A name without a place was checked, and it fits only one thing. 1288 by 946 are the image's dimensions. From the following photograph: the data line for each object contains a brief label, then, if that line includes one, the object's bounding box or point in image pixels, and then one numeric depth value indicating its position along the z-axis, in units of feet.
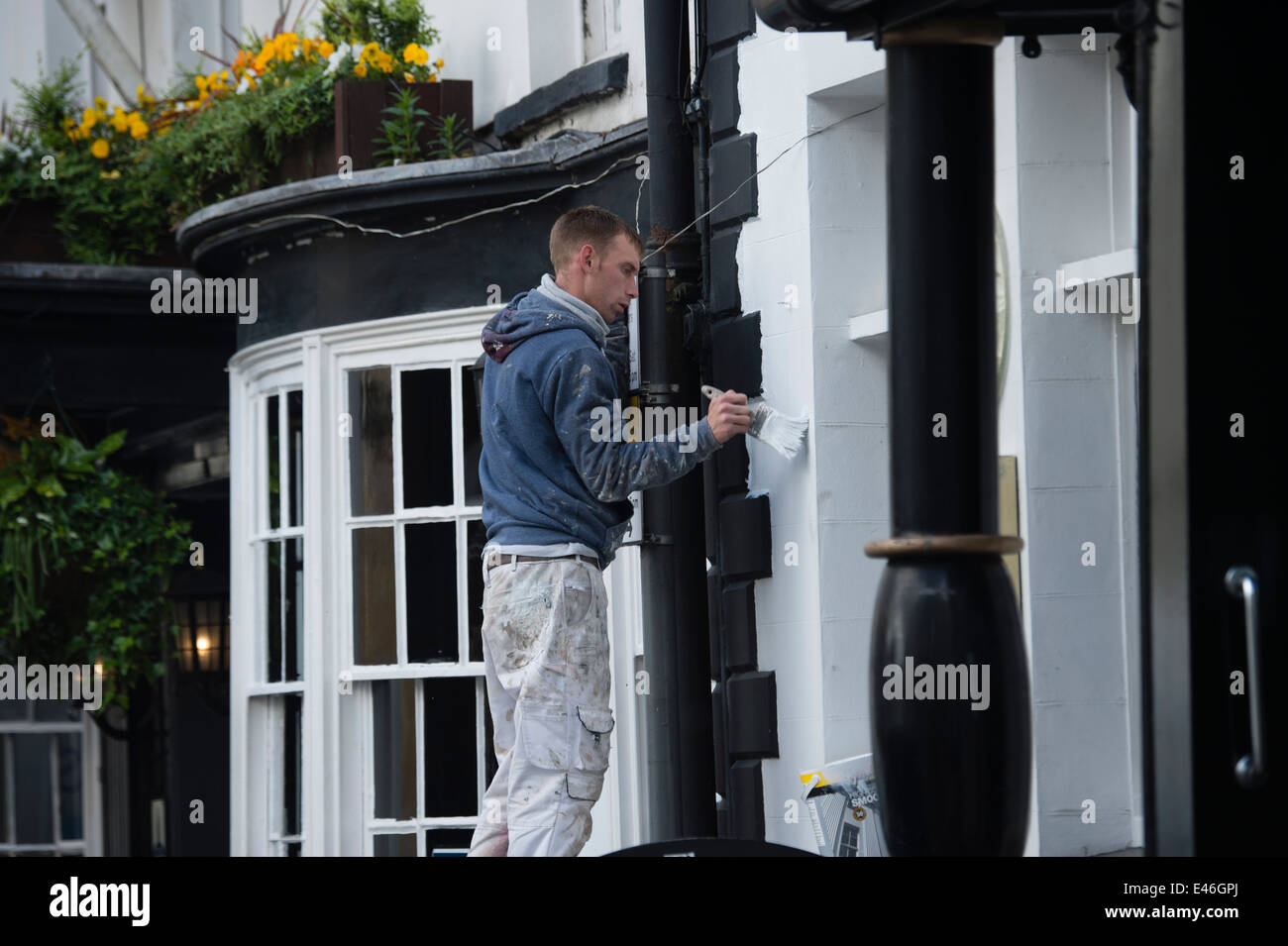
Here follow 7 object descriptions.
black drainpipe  39.37
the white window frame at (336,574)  47.67
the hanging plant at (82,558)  57.62
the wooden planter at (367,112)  48.57
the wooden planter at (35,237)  59.06
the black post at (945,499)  18.49
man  31.76
